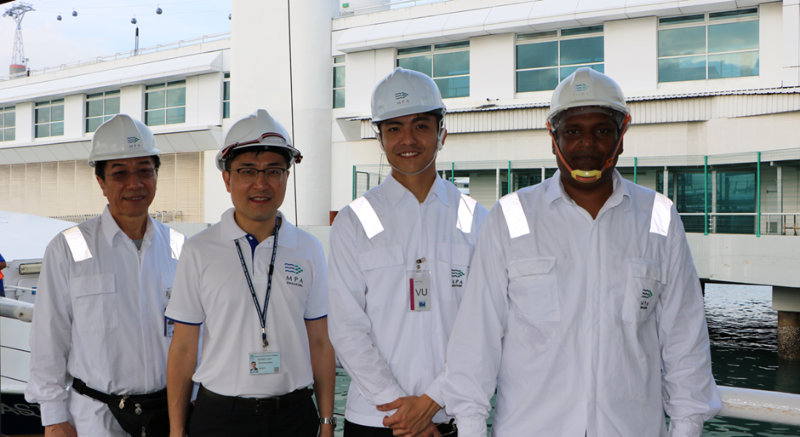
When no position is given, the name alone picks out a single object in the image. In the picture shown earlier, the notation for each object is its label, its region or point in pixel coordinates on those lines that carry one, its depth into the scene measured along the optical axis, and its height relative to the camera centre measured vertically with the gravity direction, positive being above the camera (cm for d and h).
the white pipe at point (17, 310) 310 -38
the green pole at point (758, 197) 1462 +60
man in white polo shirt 233 -31
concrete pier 1466 -205
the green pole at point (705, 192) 1572 +79
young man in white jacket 218 -15
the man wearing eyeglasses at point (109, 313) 253 -33
